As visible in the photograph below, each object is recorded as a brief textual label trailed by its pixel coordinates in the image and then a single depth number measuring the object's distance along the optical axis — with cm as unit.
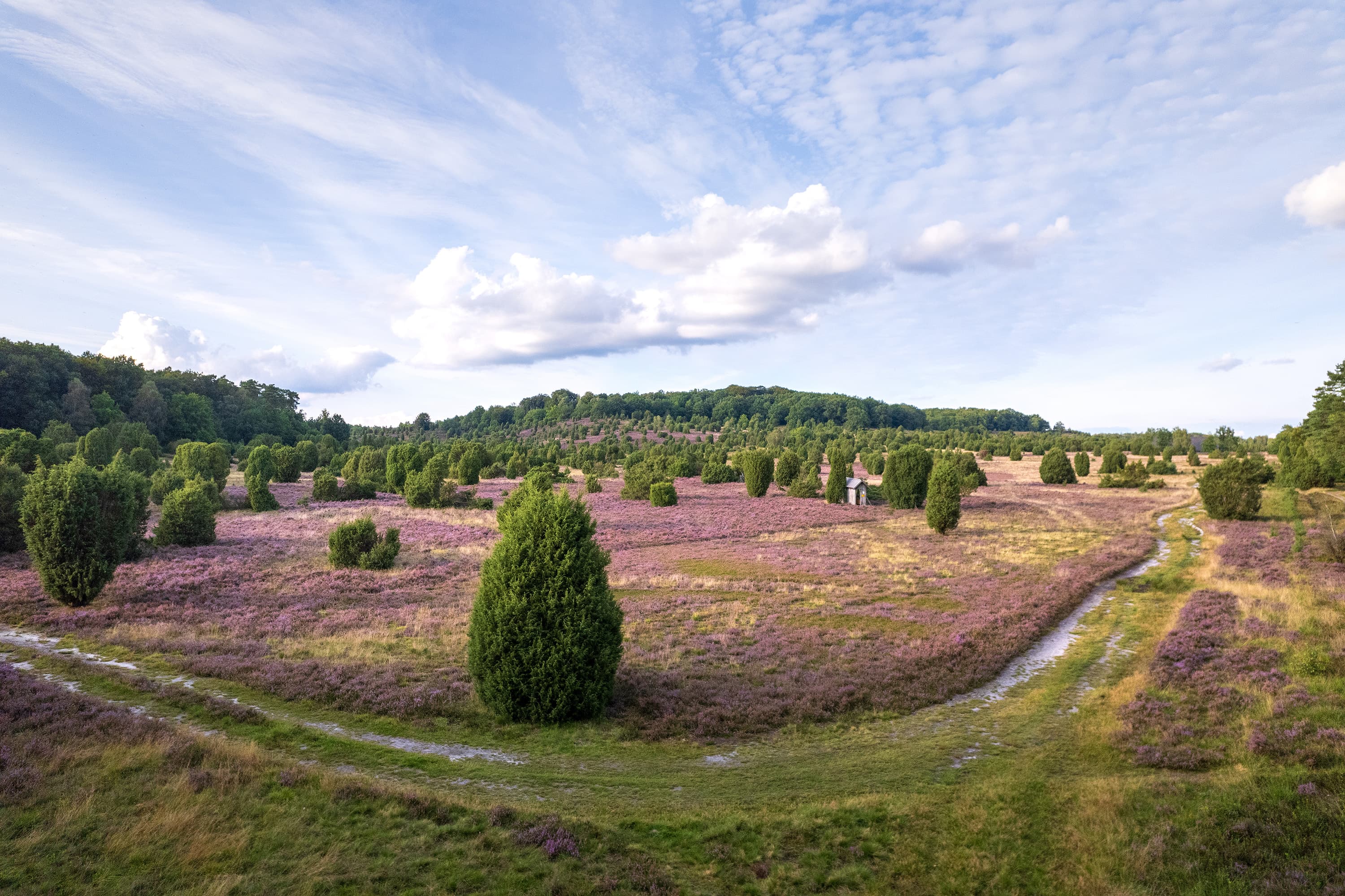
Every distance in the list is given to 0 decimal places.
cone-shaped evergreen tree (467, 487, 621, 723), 1264
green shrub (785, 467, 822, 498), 6241
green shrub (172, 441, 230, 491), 5403
